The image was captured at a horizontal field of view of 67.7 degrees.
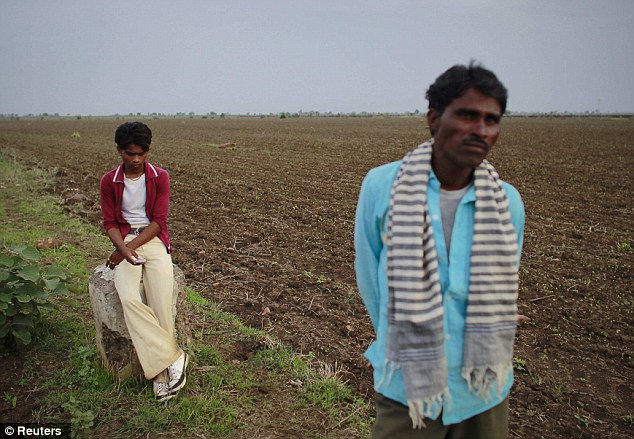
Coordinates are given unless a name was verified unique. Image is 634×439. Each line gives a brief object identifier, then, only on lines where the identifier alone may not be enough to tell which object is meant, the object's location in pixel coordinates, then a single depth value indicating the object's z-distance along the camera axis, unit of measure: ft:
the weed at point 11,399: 10.24
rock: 10.75
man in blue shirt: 5.27
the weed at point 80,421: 9.52
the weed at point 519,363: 12.74
